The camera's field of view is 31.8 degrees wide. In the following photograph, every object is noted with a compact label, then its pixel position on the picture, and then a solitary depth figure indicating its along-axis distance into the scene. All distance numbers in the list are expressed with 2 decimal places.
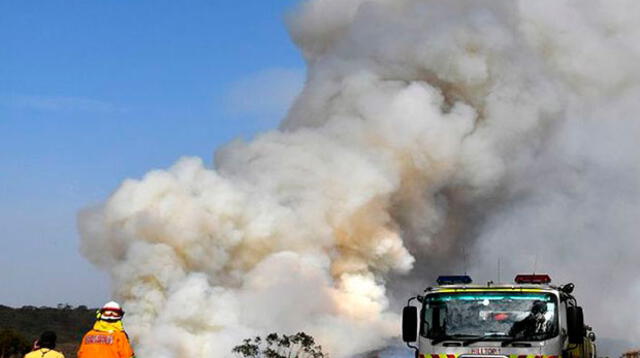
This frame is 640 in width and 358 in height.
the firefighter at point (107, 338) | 15.48
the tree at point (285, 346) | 60.25
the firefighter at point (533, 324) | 23.33
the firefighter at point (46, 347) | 15.03
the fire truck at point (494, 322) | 23.23
